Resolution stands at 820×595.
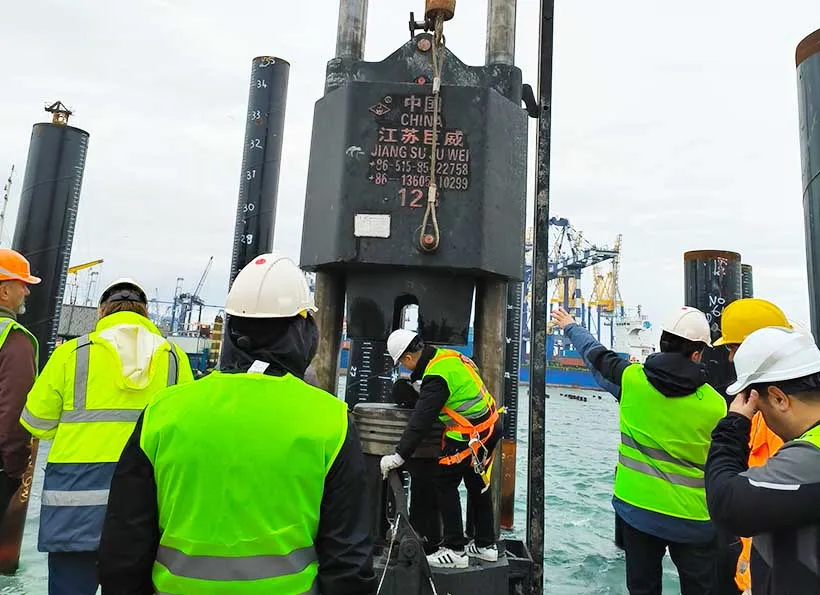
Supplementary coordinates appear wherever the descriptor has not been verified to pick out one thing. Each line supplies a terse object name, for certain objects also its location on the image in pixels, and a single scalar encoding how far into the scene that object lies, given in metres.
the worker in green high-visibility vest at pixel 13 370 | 3.39
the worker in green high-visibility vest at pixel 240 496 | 1.66
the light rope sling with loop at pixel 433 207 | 4.21
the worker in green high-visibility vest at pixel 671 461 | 3.59
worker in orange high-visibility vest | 3.35
